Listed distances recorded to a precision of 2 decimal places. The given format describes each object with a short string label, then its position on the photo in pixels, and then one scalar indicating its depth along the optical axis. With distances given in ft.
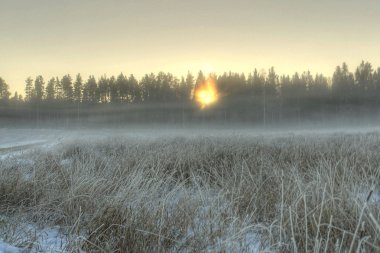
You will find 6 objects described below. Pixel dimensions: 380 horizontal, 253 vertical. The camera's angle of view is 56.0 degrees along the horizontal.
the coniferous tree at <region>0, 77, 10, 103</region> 287.89
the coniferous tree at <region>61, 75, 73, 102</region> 287.89
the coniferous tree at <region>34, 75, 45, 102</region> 290.27
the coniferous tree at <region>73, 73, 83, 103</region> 288.92
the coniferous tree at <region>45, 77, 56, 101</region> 289.25
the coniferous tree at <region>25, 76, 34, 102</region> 307.21
